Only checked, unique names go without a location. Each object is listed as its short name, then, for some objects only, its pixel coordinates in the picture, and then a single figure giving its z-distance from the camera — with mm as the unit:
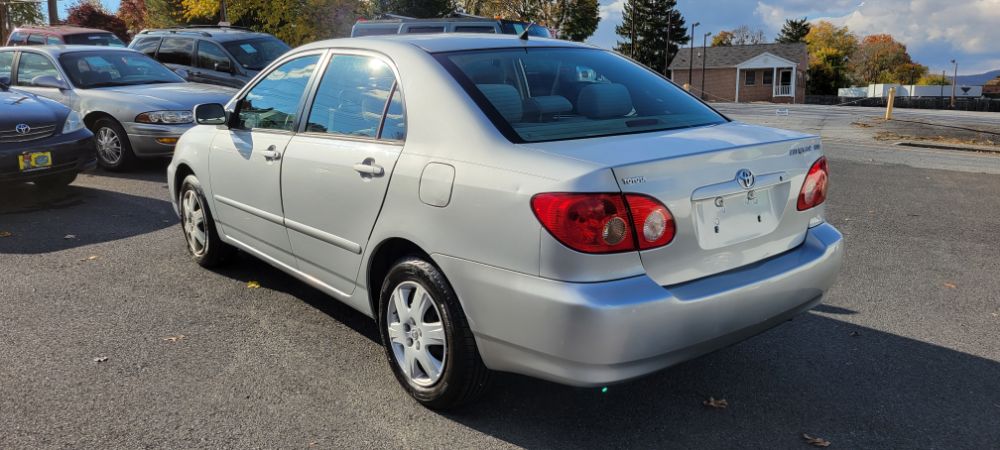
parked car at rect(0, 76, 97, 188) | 7555
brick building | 65250
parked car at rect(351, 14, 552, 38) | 14844
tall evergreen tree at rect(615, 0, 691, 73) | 78938
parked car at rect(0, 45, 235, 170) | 9367
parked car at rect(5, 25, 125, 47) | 16734
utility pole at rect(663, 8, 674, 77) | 74456
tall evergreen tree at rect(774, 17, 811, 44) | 97750
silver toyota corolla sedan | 2713
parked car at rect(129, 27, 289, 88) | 13312
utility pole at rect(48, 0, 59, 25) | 31014
